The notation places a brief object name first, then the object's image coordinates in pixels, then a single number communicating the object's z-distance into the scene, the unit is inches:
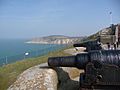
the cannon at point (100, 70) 95.8
